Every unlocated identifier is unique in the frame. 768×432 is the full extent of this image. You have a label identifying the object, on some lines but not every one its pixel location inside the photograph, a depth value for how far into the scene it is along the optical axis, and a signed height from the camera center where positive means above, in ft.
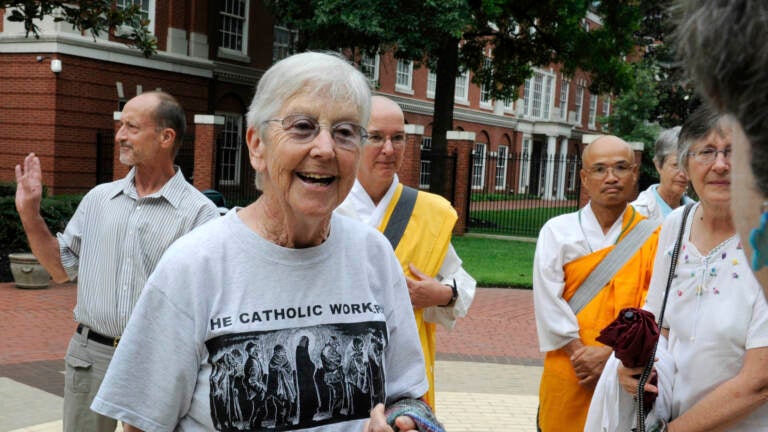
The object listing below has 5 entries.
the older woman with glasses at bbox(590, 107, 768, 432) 8.68 -1.74
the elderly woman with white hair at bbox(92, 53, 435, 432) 6.47 -1.37
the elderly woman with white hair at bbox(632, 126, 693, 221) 18.52 -0.44
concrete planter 39.63 -7.38
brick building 69.56 +4.62
